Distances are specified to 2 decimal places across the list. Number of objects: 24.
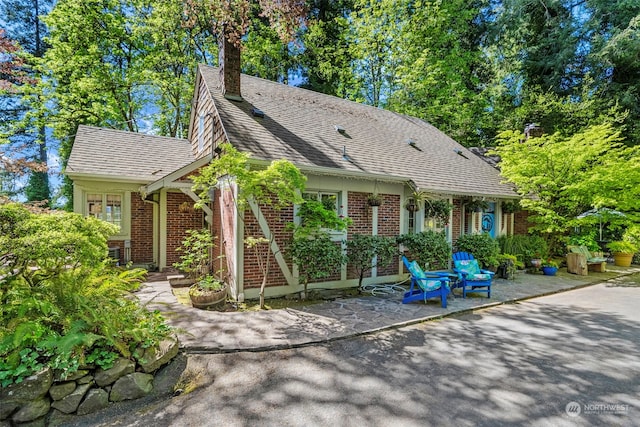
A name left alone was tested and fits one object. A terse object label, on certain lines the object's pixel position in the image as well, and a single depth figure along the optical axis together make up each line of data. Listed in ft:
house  23.86
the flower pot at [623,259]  43.78
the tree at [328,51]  67.36
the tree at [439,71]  61.31
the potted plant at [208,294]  19.95
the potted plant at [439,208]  30.25
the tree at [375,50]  62.08
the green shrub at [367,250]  24.26
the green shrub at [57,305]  10.27
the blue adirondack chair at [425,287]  21.68
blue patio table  23.79
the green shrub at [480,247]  31.63
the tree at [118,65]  53.76
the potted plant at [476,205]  34.15
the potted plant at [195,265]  24.48
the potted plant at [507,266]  32.50
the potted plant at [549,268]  35.06
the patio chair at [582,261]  35.99
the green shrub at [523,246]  36.94
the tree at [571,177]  32.99
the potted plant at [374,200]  26.66
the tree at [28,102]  59.93
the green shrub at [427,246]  26.68
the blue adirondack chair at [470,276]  24.56
